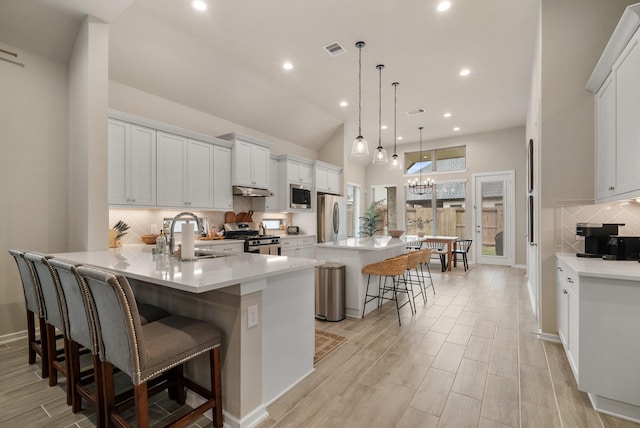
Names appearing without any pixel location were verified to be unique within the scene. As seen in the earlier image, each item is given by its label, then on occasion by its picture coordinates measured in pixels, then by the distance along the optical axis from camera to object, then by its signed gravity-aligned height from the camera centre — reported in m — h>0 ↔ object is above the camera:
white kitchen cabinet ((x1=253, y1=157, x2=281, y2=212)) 5.69 +0.37
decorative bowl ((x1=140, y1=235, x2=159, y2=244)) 4.03 -0.31
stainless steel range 4.78 -0.38
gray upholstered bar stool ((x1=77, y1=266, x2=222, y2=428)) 1.39 -0.65
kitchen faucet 2.36 -0.19
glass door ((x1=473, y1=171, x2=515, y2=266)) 7.62 -0.08
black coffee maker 2.54 -0.19
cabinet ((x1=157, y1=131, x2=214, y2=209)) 4.09 +0.65
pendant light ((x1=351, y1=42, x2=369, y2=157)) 3.67 +0.84
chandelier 8.47 +0.85
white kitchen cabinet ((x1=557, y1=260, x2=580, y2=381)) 2.08 -0.78
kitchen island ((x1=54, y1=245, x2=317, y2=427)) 1.71 -0.62
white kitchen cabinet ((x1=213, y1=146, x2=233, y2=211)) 4.79 +0.60
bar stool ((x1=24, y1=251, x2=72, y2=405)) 1.96 -0.64
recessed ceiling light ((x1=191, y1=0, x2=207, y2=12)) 3.20 +2.30
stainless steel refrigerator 6.56 -0.06
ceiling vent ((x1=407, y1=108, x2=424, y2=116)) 6.38 +2.26
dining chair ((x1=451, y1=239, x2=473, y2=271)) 6.94 -0.83
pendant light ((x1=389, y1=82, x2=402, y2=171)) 4.59 +2.24
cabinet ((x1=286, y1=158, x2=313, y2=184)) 6.04 +0.94
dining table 6.78 -0.60
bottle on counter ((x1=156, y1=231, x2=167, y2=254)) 2.60 -0.26
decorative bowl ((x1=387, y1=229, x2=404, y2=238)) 5.12 -0.30
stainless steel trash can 3.60 -0.94
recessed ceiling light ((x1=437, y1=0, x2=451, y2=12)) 3.18 +2.27
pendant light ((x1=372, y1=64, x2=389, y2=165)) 4.11 +0.82
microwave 6.07 +0.41
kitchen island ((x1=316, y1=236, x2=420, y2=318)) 3.73 -0.58
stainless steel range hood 5.02 +0.42
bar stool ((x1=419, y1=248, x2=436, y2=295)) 4.28 -0.59
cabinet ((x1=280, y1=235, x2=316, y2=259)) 5.71 -0.61
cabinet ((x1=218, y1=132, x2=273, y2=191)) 5.02 +0.98
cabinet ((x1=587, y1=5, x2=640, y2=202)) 1.97 +0.78
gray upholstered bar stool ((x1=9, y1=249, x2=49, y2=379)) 2.25 -0.71
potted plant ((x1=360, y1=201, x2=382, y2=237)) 8.69 -0.17
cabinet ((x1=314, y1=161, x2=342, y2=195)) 6.61 +0.88
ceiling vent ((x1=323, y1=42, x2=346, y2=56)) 4.00 +2.29
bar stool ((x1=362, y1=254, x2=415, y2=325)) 3.55 -0.64
